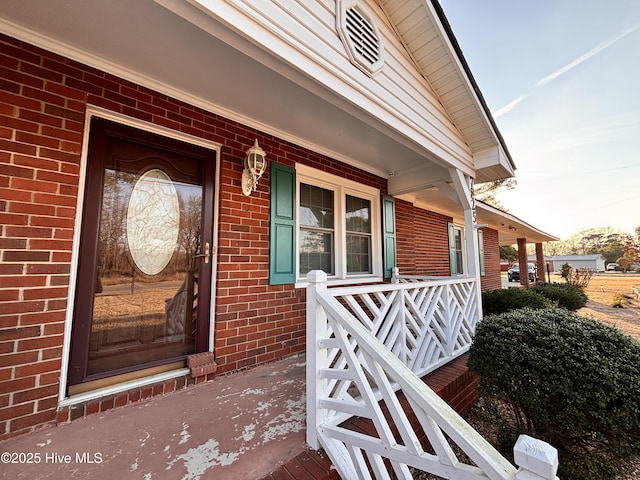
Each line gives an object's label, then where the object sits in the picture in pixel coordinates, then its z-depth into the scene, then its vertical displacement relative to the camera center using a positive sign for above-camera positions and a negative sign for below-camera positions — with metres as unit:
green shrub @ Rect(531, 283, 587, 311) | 6.71 -0.88
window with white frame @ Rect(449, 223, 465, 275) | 6.41 +0.35
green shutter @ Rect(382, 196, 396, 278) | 4.14 +0.47
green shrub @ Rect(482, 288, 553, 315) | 4.84 -0.74
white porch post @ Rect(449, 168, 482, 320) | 3.30 +0.61
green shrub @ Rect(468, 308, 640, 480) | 1.43 -0.75
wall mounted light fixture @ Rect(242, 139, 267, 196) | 2.49 +0.94
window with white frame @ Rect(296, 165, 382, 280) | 3.30 +0.52
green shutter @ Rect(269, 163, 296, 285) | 2.76 +0.40
